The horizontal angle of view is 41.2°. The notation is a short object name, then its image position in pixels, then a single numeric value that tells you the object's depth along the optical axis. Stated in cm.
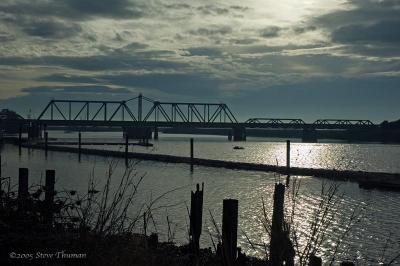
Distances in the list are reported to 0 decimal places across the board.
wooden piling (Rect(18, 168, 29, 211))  1608
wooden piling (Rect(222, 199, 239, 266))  1012
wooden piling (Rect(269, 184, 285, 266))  738
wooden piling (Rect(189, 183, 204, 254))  1274
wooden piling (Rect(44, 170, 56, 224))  1008
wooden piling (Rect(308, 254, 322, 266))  711
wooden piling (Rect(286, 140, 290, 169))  5450
